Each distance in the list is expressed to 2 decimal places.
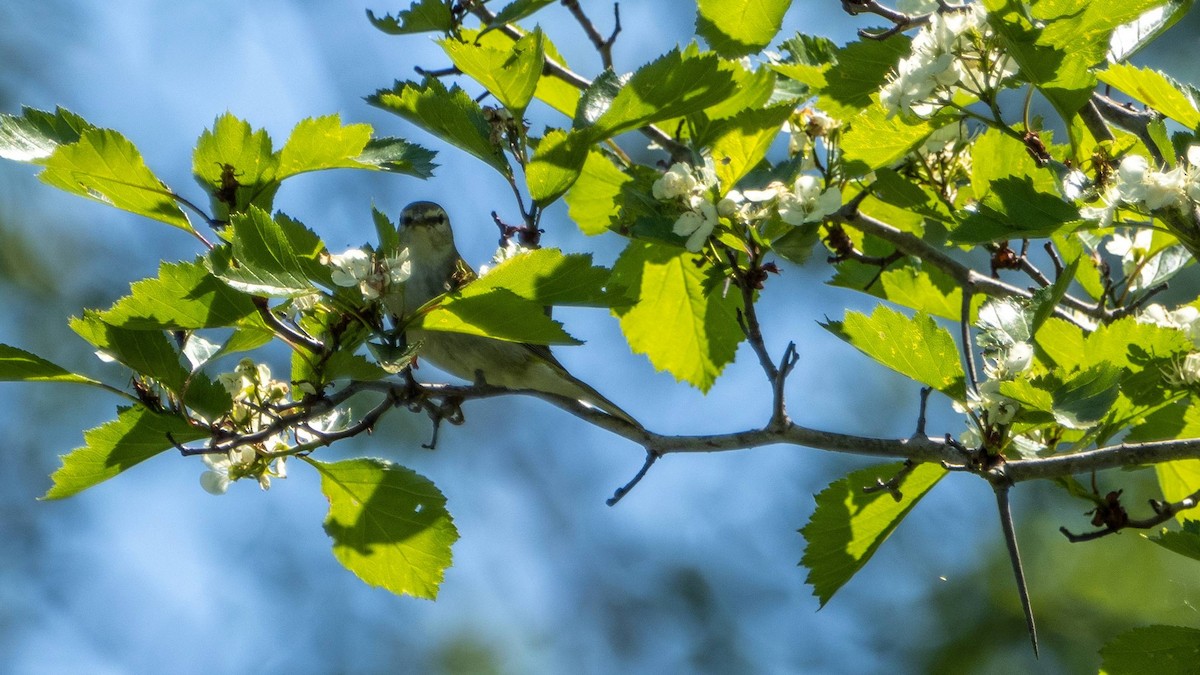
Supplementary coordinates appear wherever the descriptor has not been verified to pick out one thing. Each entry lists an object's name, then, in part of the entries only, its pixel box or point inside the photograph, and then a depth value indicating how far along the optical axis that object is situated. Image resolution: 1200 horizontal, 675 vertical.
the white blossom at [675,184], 4.16
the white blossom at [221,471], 4.68
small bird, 7.09
